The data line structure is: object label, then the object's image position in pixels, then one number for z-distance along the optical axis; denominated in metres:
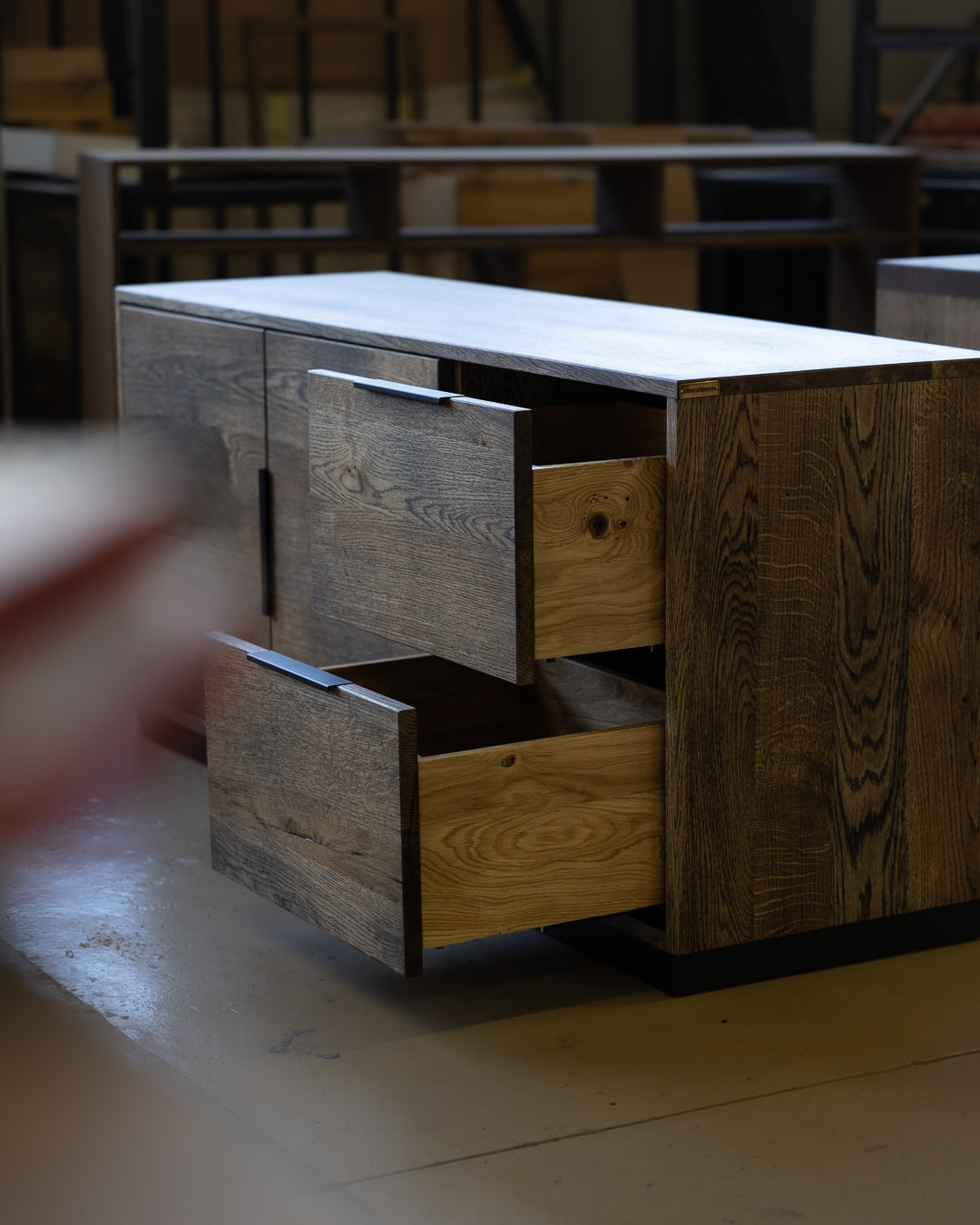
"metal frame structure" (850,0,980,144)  5.20
